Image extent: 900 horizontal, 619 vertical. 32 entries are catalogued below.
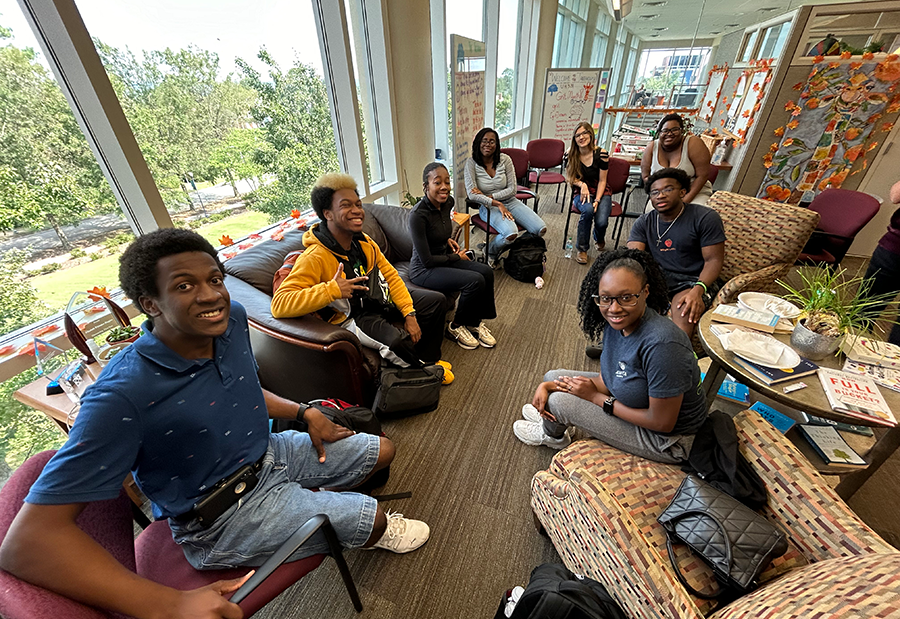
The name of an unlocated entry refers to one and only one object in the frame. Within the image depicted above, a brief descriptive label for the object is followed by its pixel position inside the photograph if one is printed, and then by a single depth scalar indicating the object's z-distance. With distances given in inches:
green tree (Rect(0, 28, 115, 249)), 55.0
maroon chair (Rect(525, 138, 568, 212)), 191.0
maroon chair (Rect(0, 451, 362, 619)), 24.3
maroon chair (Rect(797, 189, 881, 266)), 93.7
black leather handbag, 35.0
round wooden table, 46.9
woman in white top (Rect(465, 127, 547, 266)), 132.0
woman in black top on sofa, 93.2
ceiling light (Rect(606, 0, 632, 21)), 178.3
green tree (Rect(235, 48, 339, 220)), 98.8
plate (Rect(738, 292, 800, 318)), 63.4
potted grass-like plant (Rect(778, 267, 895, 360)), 52.0
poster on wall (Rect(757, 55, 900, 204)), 104.3
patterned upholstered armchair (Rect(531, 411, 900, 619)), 23.8
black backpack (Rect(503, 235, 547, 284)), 132.0
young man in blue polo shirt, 27.3
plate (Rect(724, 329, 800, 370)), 52.5
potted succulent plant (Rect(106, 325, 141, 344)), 55.2
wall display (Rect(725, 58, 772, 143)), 121.5
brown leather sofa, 61.9
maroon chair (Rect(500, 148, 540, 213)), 169.0
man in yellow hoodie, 65.0
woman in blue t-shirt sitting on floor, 45.3
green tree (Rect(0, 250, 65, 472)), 58.1
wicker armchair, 81.0
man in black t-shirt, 79.5
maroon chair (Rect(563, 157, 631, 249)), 145.2
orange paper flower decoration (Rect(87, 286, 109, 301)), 57.3
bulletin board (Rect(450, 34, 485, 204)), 136.9
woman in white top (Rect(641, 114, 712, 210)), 113.1
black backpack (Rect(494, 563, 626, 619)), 33.0
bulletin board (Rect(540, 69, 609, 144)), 214.4
